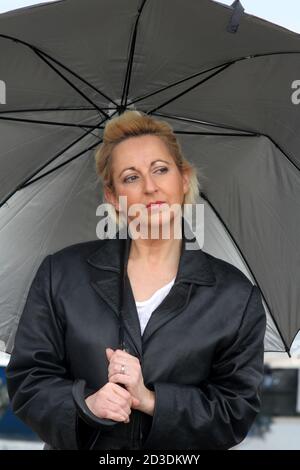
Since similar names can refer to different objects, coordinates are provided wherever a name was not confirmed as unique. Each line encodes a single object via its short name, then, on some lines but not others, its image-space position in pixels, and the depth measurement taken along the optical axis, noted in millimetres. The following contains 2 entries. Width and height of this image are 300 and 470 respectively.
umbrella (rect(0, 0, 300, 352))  2377
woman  2379
